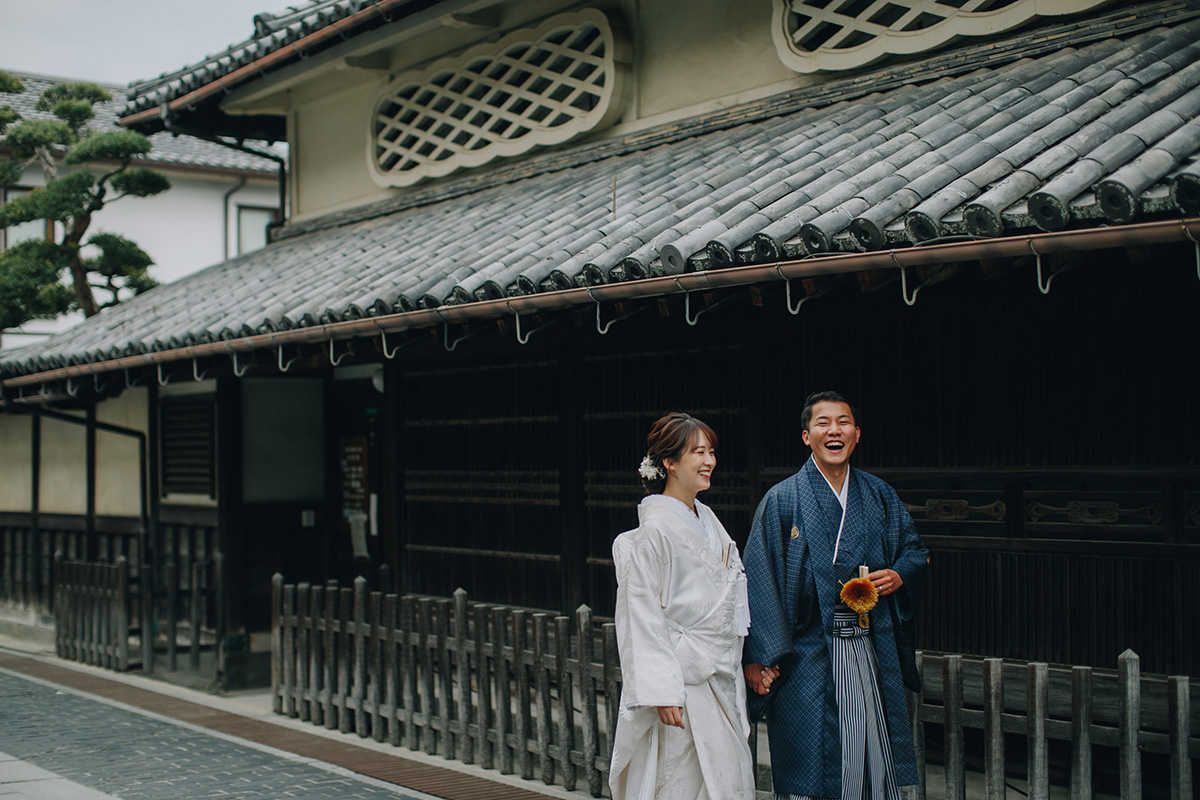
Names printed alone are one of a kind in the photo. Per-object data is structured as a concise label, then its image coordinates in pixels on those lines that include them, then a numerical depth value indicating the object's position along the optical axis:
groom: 4.73
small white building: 24.30
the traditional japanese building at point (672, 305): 5.51
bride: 4.61
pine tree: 15.84
